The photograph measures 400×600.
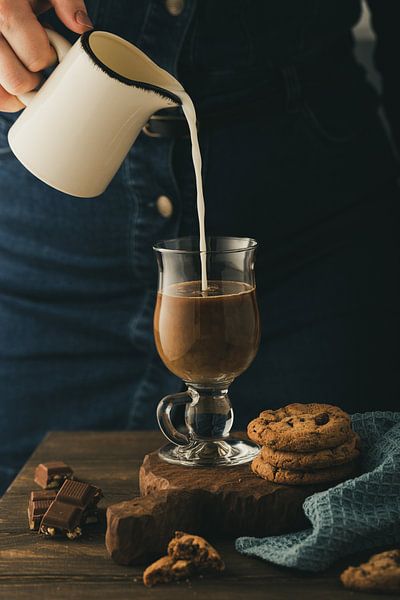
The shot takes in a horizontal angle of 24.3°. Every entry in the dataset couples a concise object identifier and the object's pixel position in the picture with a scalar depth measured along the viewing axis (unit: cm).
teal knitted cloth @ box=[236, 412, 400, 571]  100
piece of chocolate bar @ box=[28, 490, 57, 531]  112
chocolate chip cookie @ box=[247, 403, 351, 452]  109
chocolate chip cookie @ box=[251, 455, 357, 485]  111
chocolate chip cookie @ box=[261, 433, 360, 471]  110
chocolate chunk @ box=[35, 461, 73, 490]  126
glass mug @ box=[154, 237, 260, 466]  119
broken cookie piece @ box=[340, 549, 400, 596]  95
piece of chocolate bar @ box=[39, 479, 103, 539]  109
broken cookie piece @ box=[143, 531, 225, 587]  99
